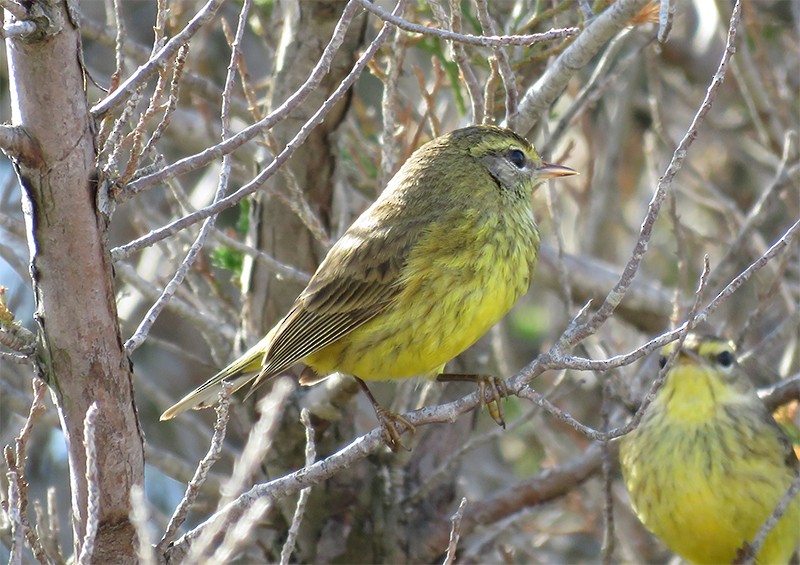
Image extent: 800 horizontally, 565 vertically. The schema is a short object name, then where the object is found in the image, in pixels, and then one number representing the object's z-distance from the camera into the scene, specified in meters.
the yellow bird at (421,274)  8.21
